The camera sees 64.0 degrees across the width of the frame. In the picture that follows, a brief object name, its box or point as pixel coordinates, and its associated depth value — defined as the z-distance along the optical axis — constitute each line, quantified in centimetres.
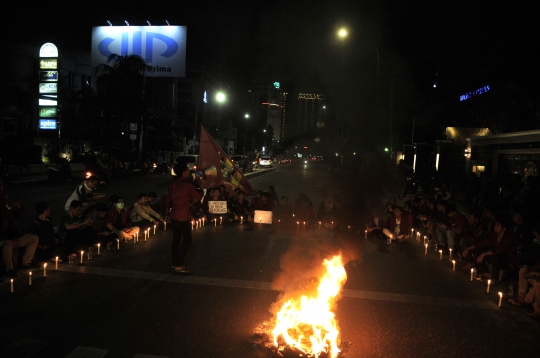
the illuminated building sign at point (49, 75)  3625
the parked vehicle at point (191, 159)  2982
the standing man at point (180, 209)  690
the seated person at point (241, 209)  1262
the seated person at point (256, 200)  1241
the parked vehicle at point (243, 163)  4159
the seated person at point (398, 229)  1012
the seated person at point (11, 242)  628
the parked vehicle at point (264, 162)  6297
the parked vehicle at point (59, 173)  2412
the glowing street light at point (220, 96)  3766
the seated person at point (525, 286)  570
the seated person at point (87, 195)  866
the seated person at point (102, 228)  839
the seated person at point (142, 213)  1031
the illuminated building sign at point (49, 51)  3578
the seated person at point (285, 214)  1223
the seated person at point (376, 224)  1046
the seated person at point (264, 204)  1231
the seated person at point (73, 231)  749
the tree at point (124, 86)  3975
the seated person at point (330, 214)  1177
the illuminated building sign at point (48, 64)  3588
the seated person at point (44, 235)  689
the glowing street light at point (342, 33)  1141
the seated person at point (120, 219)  916
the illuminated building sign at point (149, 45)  4131
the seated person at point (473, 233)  774
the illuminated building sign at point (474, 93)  2438
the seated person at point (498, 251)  682
